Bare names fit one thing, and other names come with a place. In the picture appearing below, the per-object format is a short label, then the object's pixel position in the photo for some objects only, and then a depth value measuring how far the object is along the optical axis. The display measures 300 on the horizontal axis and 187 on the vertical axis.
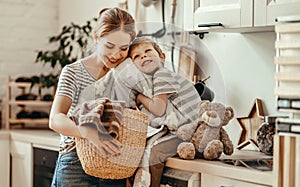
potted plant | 3.52
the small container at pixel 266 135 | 2.40
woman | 2.33
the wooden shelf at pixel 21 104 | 3.78
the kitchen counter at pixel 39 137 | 3.22
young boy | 2.35
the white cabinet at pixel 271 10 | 2.23
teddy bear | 2.37
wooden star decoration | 2.73
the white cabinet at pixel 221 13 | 2.41
